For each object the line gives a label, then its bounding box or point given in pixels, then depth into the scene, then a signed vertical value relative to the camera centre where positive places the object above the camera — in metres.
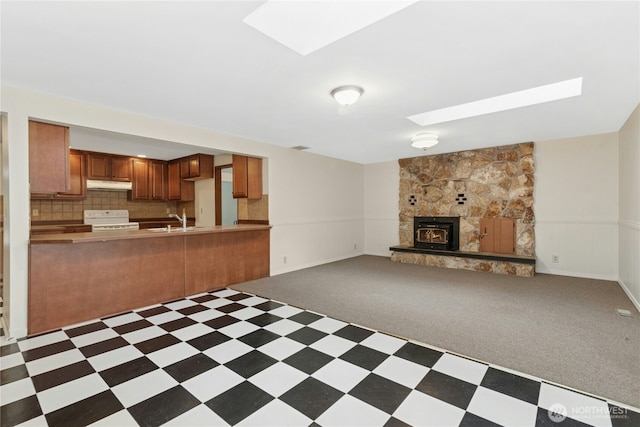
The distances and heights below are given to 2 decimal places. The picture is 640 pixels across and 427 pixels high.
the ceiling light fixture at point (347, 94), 2.65 +1.09
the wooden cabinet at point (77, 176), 5.10 +0.67
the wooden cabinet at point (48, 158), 2.76 +0.55
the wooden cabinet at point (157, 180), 6.11 +0.71
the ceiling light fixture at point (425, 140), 4.29 +1.07
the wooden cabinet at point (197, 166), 5.59 +0.91
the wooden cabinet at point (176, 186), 6.16 +0.58
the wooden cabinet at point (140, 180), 5.86 +0.67
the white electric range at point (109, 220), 5.40 -0.13
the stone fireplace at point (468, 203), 5.06 +0.14
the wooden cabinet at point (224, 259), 3.94 -0.71
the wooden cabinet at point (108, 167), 5.29 +0.88
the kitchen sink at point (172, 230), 3.79 -0.24
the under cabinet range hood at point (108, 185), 5.27 +0.53
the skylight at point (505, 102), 2.91 +1.22
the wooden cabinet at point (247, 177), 4.80 +0.59
